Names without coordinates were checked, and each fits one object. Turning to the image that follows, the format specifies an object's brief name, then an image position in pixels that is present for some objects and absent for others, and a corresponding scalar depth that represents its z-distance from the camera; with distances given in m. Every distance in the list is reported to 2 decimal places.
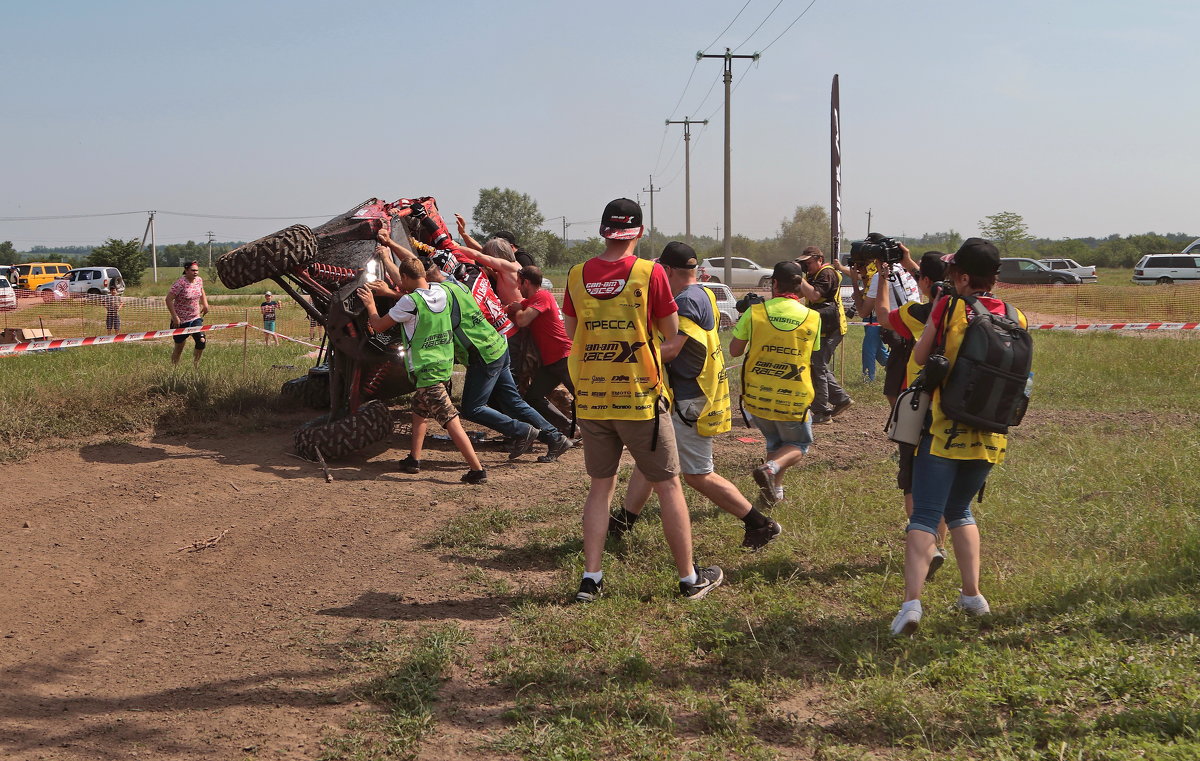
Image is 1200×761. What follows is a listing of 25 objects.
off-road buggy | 8.10
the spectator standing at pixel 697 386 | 5.18
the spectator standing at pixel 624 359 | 4.52
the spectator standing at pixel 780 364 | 6.13
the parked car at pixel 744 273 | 40.53
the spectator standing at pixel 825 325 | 8.20
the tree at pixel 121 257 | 56.25
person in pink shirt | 13.07
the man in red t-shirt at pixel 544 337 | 8.33
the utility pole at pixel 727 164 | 29.77
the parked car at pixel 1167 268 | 37.78
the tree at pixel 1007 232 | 62.31
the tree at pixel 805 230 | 64.34
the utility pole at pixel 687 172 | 44.53
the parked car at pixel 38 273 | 45.03
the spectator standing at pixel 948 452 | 4.20
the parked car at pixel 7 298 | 27.59
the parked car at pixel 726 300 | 22.45
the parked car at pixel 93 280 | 42.34
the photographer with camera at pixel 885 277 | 5.34
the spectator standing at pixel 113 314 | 20.78
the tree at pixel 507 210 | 79.38
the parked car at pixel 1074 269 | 41.06
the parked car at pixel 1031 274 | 38.28
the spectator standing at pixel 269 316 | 19.42
